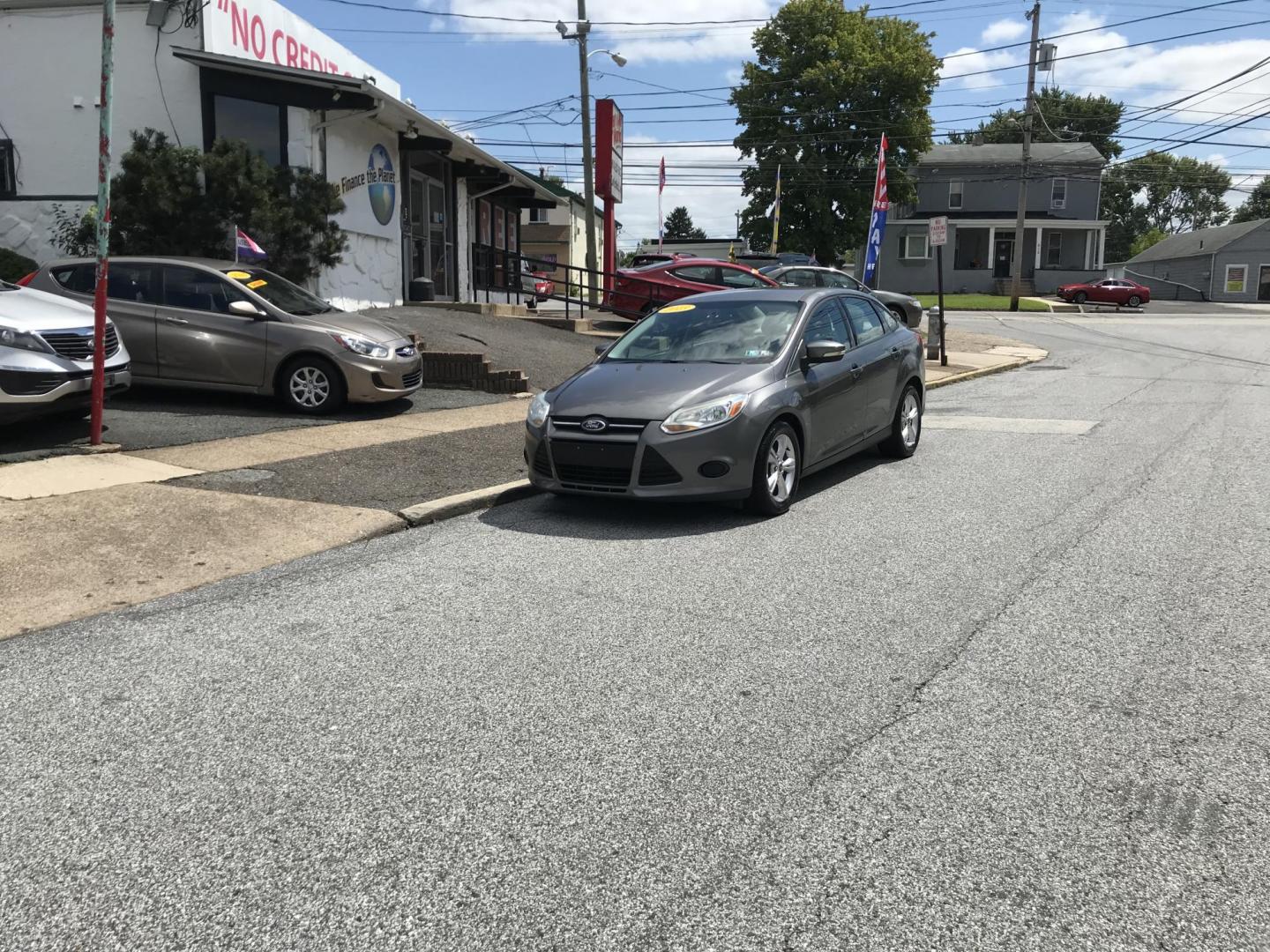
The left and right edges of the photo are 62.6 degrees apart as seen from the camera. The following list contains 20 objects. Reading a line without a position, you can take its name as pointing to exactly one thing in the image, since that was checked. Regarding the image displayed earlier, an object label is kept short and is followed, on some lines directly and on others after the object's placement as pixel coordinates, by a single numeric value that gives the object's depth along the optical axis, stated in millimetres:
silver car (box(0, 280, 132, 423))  8375
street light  27500
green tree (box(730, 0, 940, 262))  53188
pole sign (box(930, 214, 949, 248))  17734
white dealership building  15828
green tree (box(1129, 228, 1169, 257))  101000
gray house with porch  58375
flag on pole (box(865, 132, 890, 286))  21422
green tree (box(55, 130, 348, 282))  14523
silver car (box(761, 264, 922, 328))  20031
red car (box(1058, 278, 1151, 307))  46719
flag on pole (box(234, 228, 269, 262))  12984
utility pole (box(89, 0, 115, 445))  8125
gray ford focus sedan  6992
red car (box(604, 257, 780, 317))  20797
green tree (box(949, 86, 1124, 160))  80850
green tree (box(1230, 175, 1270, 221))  97625
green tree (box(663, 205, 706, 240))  128250
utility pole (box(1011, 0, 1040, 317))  40781
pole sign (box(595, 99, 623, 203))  22484
